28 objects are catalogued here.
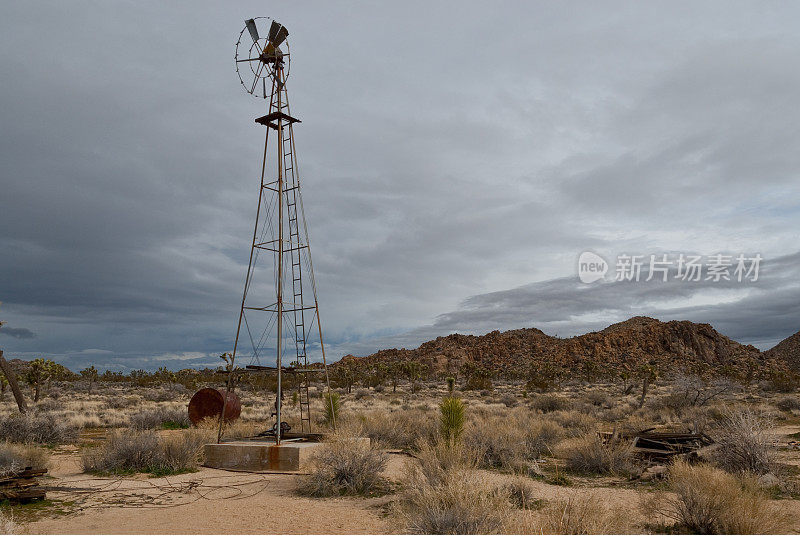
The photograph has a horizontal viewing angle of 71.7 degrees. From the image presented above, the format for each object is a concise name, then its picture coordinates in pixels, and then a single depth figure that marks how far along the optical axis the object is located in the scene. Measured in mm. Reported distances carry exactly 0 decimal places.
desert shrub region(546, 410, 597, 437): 19734
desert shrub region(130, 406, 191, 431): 22844
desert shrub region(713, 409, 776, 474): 12258
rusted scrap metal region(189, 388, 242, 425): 19812
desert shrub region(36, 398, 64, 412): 28531
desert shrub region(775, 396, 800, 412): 28456
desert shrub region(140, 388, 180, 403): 38062
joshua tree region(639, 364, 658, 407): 36781
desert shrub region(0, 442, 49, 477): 12305
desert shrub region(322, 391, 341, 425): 18677
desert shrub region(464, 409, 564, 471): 14609
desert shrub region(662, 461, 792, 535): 7398
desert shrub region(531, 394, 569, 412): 28969
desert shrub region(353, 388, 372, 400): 40578
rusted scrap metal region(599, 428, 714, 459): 14359
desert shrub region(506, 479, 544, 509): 9609
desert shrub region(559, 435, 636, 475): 13742
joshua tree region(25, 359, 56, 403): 33094
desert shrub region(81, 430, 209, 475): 13531
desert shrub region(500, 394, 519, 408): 34344
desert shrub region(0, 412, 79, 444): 18016
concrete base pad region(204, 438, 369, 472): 12914
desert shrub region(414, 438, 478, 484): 9495
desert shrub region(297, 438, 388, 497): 11344
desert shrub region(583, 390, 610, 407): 32331
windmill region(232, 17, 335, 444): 14445
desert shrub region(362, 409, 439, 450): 17562
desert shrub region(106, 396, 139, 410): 32206
